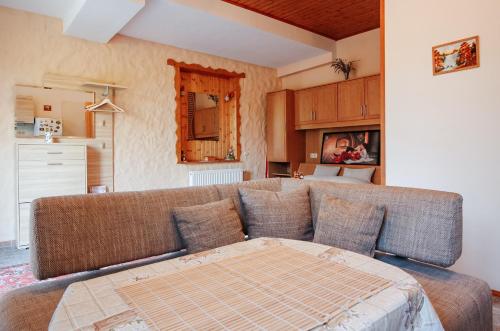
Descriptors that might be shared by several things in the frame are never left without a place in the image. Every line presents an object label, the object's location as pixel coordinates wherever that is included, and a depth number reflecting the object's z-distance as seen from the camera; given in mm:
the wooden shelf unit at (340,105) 4438
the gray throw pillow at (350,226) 1765
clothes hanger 3874
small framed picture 2338
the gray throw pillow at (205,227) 1711
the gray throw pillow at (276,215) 1972
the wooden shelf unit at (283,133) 5438
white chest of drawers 3357
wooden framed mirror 4898
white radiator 4859
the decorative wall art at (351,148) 4633
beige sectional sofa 1351
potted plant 4910
